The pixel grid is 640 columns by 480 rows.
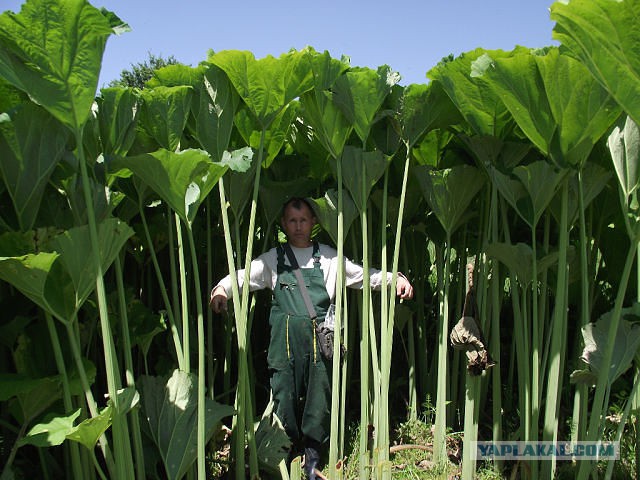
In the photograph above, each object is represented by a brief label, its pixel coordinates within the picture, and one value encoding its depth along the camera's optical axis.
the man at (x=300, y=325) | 3.49
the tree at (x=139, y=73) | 30.88
